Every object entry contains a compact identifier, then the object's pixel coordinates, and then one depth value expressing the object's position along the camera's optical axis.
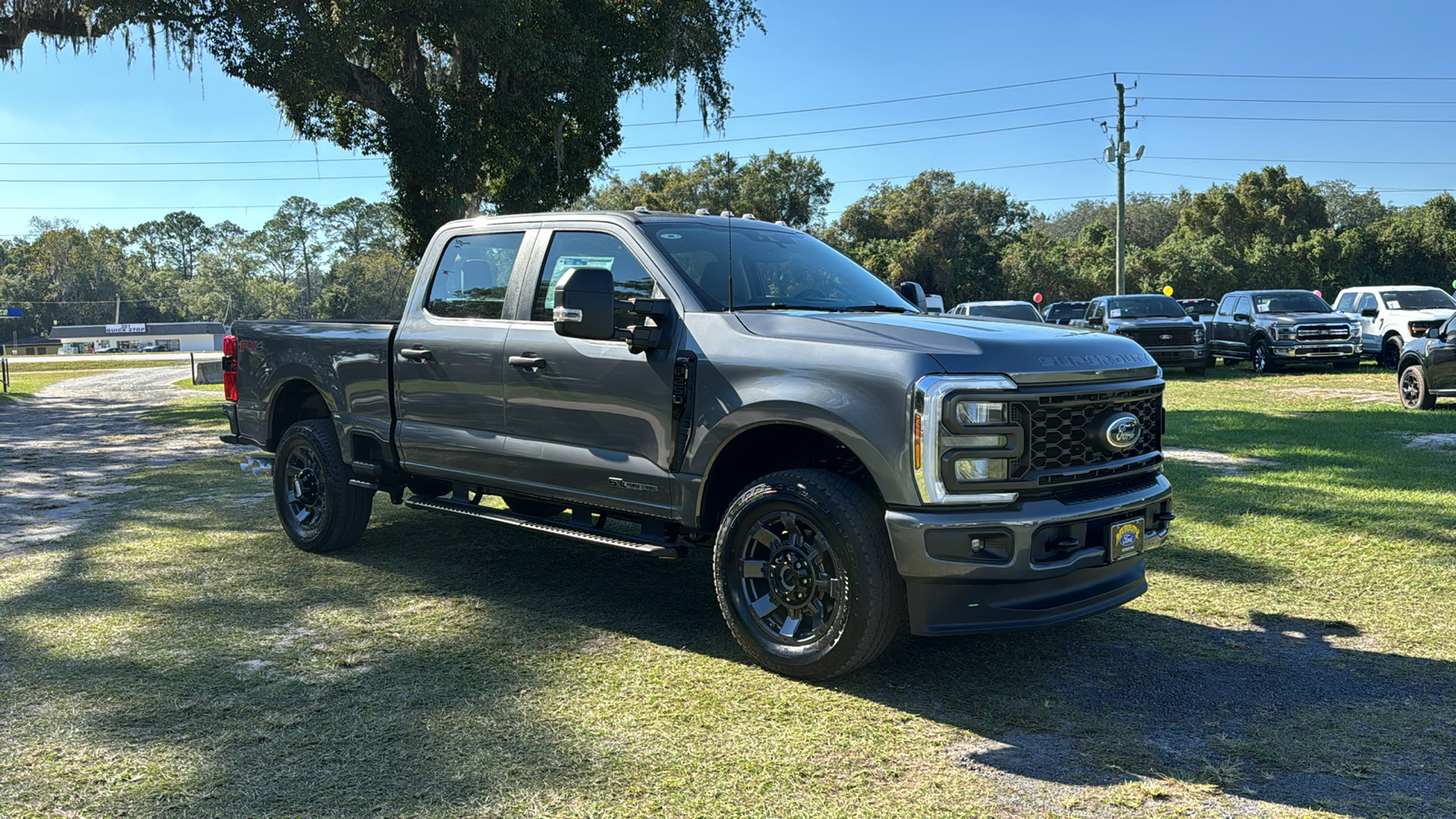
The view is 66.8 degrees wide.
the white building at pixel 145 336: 116.88
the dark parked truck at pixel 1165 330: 21.84
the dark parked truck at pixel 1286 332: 21.94
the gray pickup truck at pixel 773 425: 4.21
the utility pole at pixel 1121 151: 39.03
